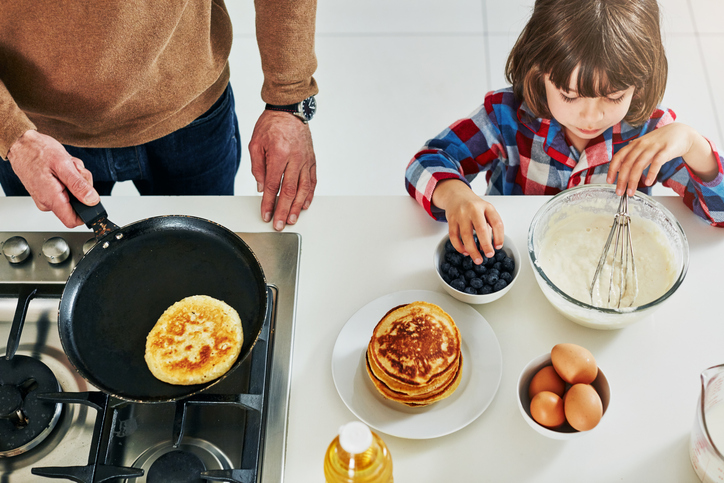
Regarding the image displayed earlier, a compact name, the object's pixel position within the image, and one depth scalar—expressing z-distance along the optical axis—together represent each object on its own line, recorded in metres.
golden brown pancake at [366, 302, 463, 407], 0.84
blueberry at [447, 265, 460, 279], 1.00
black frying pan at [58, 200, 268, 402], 0.93
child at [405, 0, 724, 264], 1.03
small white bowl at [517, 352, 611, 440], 0.79
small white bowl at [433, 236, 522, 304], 0.97
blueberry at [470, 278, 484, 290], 0.98
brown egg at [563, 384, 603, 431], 0.77
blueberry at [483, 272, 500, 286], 0.97
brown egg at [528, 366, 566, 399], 0.82
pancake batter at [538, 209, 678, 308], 0.95
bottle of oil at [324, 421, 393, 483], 0.65
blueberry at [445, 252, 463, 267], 1.01
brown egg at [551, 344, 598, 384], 0.81
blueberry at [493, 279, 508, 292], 0.97
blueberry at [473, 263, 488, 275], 0.99
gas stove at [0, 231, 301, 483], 0.85
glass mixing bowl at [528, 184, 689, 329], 0.87
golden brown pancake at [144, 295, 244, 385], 0.91
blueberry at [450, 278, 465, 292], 0.99
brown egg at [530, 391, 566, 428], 0.79
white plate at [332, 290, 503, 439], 0.87
